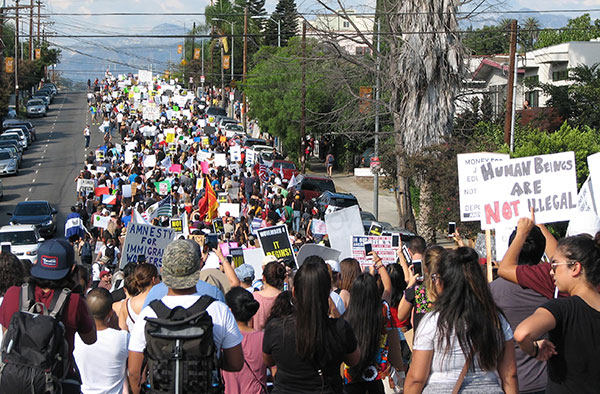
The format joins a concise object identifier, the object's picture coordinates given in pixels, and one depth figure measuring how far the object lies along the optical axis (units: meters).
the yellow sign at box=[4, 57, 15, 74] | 72.44
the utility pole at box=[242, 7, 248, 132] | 57.08
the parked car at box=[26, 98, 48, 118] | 73.06
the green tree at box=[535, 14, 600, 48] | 60.34
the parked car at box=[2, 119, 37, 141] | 55.27
